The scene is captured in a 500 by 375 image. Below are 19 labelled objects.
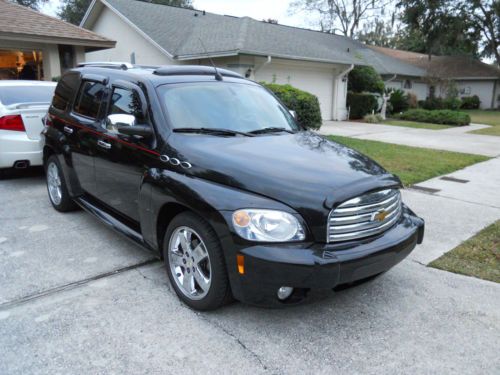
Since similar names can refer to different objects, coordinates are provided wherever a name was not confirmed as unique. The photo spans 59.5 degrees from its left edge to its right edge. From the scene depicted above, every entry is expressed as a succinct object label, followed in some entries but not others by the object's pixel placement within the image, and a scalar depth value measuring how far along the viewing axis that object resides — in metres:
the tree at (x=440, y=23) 37.25
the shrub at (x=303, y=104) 12.41
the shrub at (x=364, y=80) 22.98
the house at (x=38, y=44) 13.39
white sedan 6.80
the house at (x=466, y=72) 37.94
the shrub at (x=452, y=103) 28.08
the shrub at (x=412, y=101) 27.91
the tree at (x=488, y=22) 36.66
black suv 2.96
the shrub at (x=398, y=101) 26.08
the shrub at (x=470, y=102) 38.09
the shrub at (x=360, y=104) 22.11
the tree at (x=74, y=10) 37.91
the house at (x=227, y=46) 17.09
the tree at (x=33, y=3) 39.20
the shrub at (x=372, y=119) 20.85
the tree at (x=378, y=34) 50.20
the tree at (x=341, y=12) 45.31
